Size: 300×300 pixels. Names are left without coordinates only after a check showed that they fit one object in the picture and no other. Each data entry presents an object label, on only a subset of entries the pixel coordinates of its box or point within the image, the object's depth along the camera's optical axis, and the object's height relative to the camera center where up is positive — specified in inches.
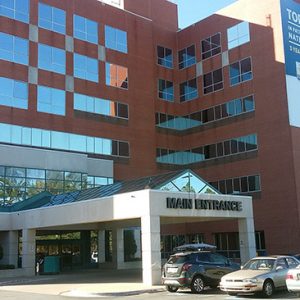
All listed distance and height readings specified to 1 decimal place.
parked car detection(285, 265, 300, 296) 467.0 -78.1
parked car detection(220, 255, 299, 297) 510.7 -80.8
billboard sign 1275.2 +561.6
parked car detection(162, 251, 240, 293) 579.7 -78.9
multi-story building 1228.9 +427.4
